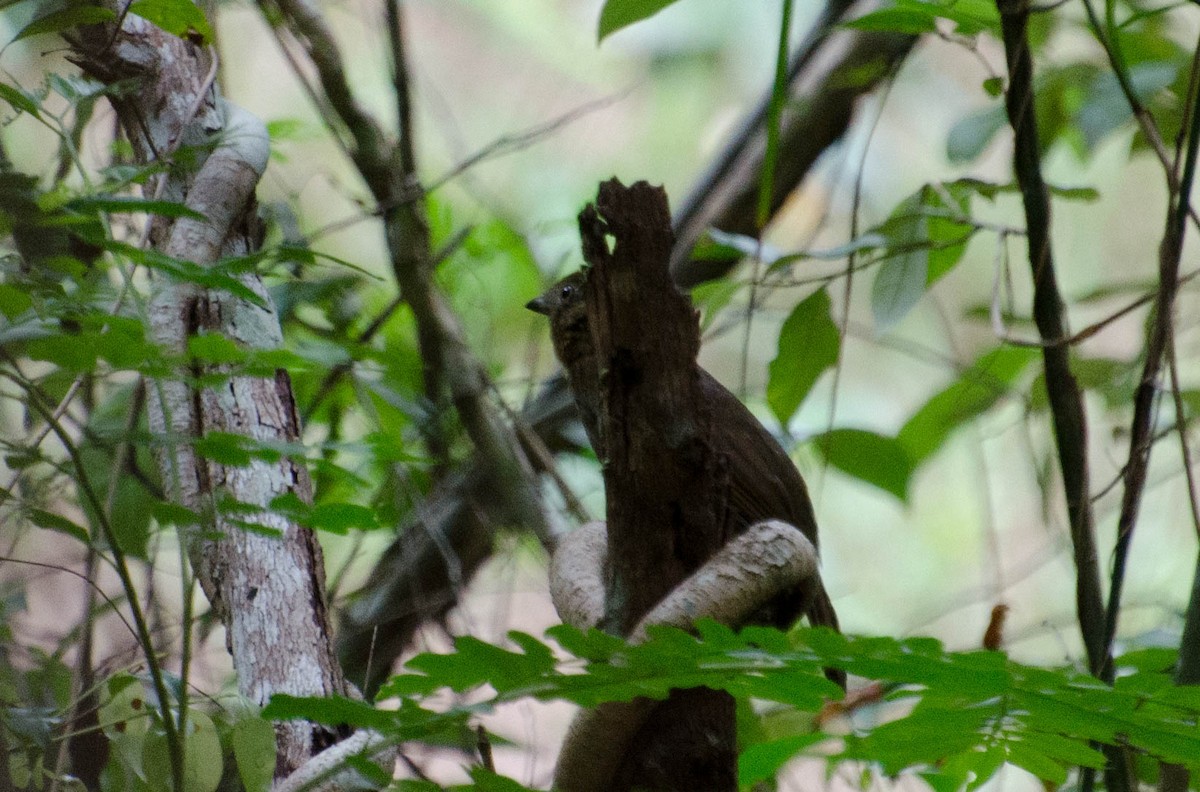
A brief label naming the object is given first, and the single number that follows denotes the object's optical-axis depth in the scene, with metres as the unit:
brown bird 6.65
